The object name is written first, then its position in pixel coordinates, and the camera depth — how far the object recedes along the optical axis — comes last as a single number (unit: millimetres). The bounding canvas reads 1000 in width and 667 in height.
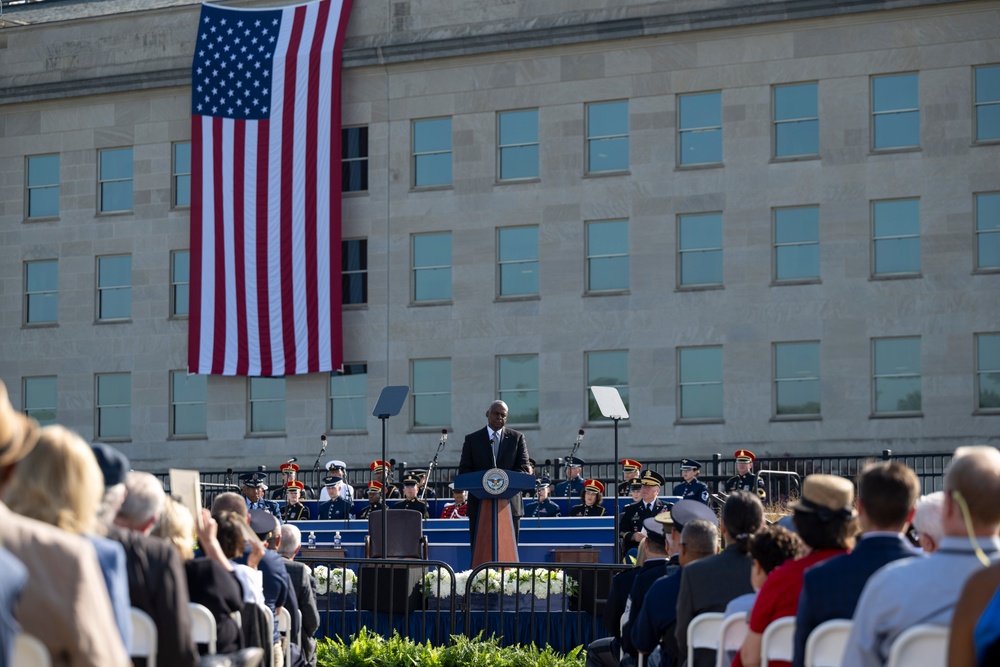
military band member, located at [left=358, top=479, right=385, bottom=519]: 28120
